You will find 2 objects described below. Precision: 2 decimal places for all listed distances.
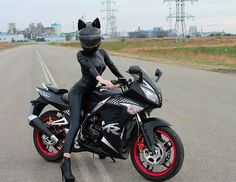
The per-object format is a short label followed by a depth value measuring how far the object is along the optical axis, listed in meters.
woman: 4.41
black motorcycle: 4.20
